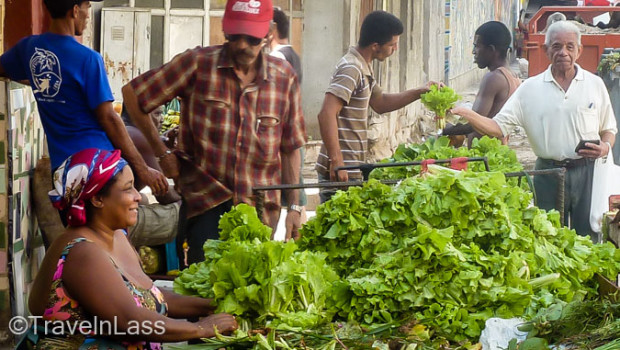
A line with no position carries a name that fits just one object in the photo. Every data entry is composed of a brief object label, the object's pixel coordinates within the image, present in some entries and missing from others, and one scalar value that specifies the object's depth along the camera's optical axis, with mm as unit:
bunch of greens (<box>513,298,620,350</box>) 3801
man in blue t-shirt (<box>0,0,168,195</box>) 5754
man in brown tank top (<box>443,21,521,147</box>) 8633
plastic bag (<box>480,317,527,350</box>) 3887
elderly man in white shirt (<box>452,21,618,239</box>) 7691
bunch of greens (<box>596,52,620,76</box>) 15148
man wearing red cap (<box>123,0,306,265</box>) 5801
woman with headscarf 3654
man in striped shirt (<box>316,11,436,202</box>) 7152
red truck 17984
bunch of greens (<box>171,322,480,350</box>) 3824
